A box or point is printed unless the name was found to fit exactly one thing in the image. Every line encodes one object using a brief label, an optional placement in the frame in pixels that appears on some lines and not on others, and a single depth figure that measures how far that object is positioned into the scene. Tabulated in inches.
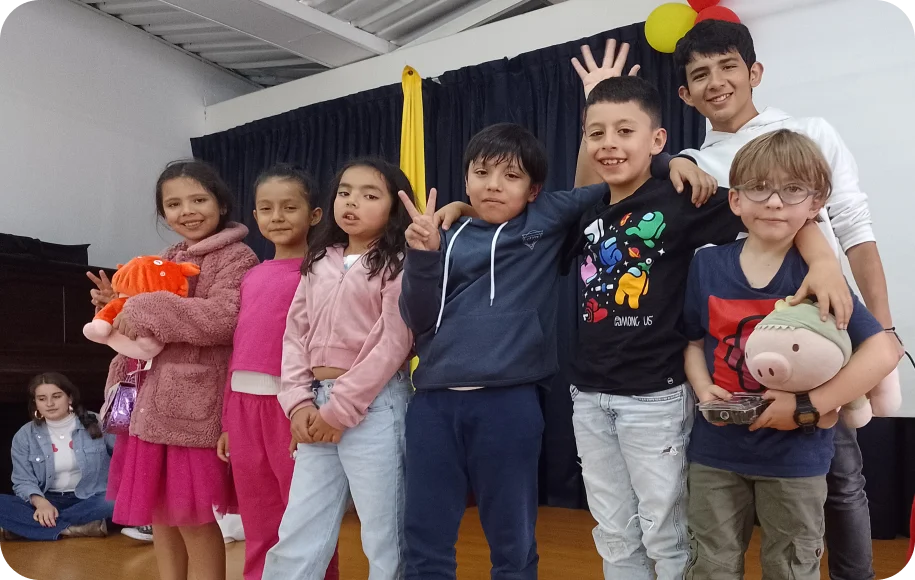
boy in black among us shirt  52.6
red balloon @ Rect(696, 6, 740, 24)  120.5
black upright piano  139.9
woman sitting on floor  127.4
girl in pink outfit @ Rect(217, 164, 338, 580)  68.2
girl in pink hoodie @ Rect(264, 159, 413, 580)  60.0
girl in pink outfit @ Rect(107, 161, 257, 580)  70.7
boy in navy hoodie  55.5
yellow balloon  128.0
